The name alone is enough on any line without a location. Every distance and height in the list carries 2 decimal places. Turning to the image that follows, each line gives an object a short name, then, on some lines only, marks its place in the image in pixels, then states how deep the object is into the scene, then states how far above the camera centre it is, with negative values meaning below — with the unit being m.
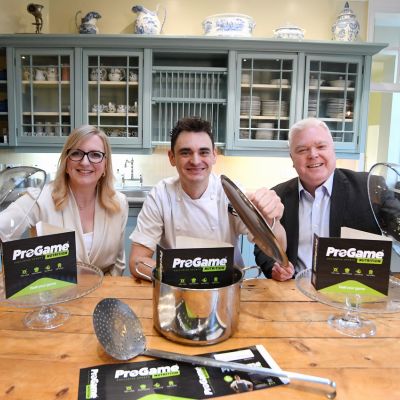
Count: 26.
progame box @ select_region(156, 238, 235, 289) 0.87 -0.29
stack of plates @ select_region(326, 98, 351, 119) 3.17 +0.34
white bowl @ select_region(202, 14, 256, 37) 3.01 +0.96
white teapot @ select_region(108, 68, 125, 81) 3.12 +0.55
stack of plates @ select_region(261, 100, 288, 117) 3.16 +0.32
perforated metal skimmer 0.71 -0.42
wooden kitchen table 0.68 -0.45
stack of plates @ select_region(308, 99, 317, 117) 3.17 +0.33
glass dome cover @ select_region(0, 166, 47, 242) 1.05 -0.13
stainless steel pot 0.78 -0.36
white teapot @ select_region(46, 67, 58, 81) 3.13 +0.55
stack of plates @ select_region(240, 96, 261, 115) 3.16 +0.33
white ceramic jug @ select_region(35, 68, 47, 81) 3.14 +0.53
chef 1.54 -0.26
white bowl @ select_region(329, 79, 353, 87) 3.15 +0.54
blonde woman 1.59 -0.27
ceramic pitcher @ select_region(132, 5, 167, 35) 3.09 +0.99
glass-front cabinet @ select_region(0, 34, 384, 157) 3.06 +0.45
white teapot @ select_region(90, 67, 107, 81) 3.11 +0.55
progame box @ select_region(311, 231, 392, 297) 0.92 -0.29
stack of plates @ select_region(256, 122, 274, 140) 3.18 +0.12
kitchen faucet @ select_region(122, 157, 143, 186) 3.49 -0.34
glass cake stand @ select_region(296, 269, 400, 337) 0.91 -0.39
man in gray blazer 1.58 -0.22
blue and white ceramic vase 3.14 +1.01
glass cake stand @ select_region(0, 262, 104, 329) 0.90 -0.40
